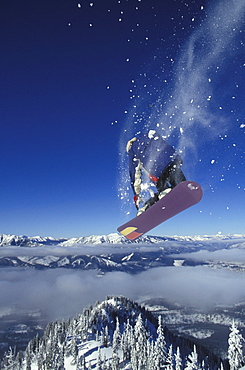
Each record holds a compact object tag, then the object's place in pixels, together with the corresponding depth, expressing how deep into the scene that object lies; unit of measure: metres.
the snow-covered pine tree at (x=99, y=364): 74.74
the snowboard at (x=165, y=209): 6.65
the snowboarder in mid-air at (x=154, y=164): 7.32
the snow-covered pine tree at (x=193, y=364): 35.34
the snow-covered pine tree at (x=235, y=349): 30.36
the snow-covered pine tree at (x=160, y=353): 52.75
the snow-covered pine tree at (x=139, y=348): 62.76
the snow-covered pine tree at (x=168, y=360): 49.36
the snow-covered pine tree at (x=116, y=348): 65.00
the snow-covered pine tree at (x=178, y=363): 42.62
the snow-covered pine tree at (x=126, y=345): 78.12
